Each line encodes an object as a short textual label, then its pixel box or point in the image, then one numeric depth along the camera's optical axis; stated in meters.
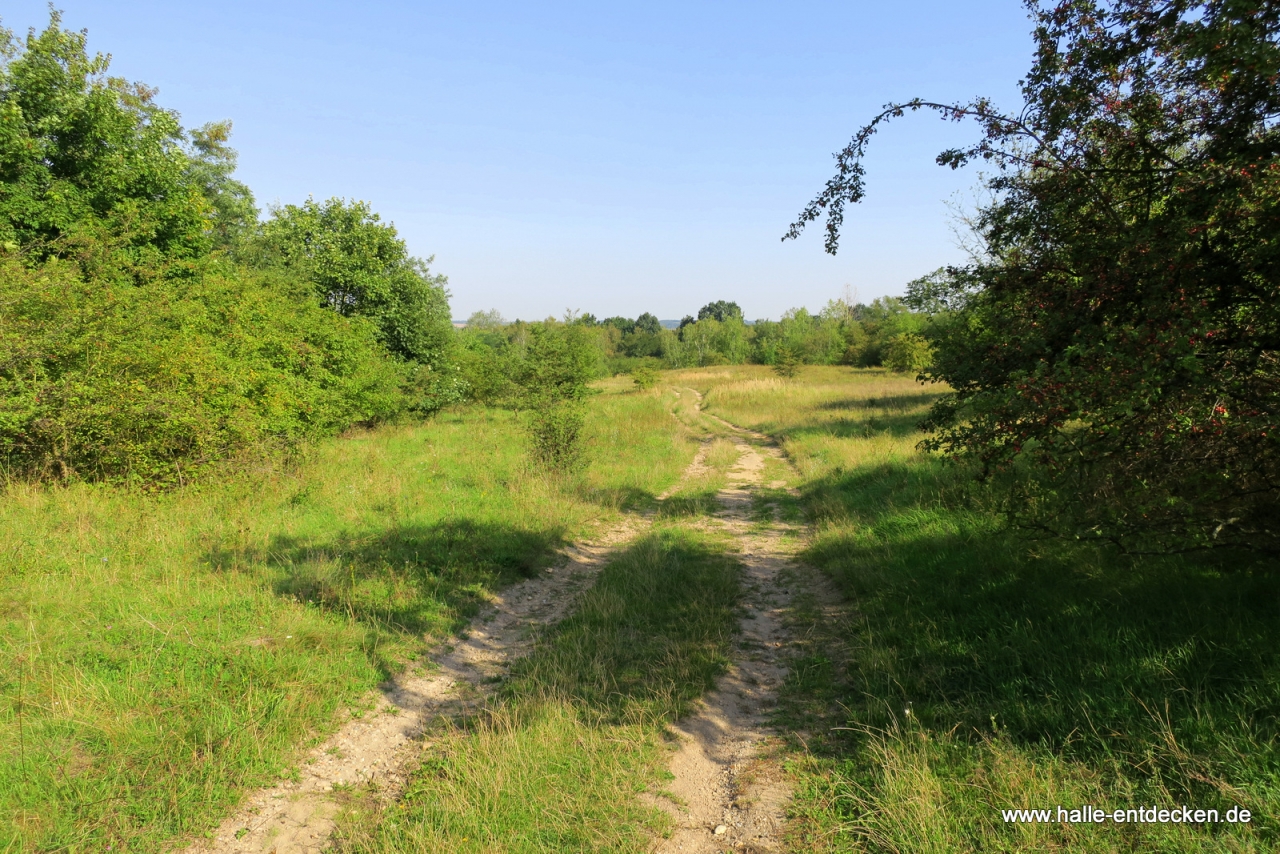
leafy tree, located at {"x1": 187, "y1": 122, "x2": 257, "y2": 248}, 26.41
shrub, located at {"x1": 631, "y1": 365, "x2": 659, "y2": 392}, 40.81
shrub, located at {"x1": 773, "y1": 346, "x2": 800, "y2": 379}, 53.94
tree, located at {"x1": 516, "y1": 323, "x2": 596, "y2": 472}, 13.99
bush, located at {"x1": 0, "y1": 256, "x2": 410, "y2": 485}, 8.02
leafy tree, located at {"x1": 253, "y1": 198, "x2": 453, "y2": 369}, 20.69
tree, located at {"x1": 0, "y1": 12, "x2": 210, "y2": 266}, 11.26
